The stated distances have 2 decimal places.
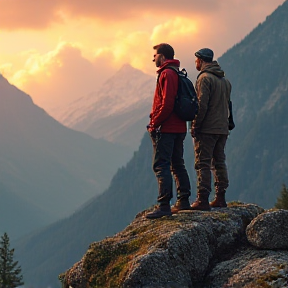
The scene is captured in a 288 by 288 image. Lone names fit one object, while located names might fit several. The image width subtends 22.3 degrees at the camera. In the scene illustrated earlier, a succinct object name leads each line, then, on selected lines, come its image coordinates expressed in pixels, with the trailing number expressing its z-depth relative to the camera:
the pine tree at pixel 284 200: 59.22
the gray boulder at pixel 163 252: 12.85
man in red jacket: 15.03
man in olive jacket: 16.14
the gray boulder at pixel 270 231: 13.80
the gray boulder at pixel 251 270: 12.34
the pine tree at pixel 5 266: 27.36
